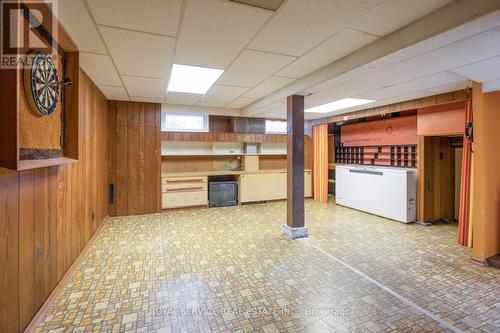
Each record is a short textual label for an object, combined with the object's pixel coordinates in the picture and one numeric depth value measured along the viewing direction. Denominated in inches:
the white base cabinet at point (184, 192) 215.1
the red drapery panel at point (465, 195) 137.9
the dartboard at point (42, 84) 65.0
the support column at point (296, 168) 149.2
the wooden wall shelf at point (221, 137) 221.8
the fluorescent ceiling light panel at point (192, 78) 124.8
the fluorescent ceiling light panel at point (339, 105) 176.2
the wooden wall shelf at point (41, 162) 56.4
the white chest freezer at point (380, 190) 181.8
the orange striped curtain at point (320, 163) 258.4
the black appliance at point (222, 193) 233.0
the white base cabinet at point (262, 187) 243.1
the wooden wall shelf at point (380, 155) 200.7
